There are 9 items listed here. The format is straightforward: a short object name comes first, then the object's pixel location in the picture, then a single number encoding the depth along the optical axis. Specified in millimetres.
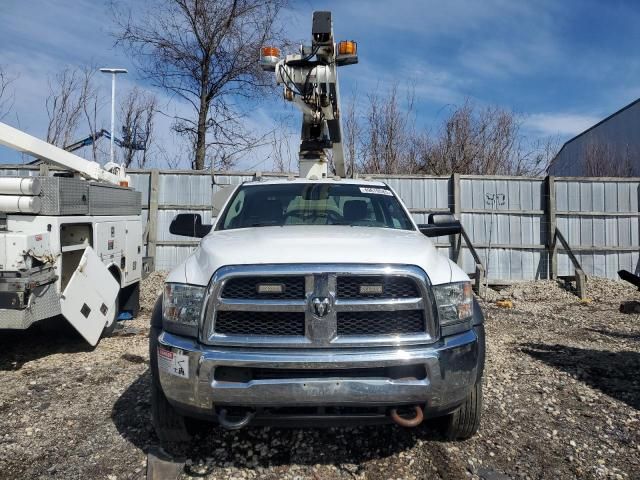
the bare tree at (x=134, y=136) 17000
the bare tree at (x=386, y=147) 17562
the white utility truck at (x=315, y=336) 2570
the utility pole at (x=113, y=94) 8219
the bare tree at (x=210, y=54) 13812
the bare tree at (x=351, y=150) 16877
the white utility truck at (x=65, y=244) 4469
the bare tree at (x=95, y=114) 16328
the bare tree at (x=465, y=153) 17688
